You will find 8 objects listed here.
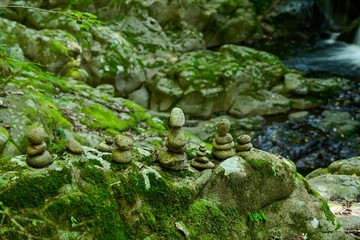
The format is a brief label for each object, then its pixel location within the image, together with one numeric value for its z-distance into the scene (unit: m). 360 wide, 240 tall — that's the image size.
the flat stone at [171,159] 4.82
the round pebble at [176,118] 4.66
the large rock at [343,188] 6.79
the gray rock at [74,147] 4.31
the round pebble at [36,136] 3.82
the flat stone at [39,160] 3.89
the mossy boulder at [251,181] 5.03
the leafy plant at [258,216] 5.16
